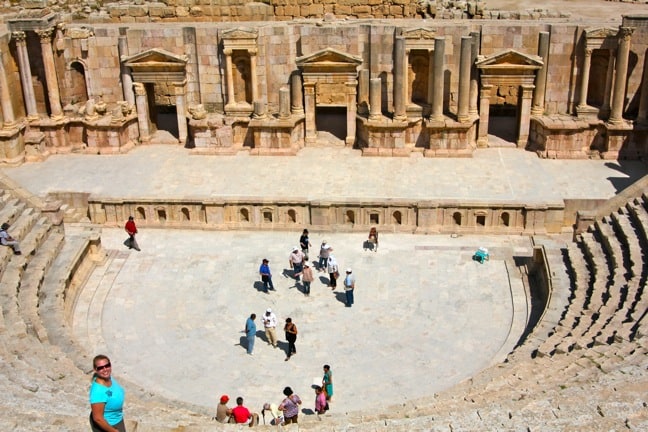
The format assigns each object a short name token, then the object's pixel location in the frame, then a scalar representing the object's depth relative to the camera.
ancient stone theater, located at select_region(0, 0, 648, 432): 23.27
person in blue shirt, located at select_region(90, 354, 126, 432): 11.12
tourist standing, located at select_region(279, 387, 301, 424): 16.59
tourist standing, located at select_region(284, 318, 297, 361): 19.88
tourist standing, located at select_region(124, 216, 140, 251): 24.97
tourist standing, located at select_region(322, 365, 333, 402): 17.90
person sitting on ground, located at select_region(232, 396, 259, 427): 16.38
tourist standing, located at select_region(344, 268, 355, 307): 21.84
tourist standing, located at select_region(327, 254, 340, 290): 22.81
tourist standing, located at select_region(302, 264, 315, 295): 22.31
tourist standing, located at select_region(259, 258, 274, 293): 22.50
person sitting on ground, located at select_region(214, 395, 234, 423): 16.38
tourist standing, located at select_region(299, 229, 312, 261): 24.20
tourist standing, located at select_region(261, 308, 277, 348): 20.23
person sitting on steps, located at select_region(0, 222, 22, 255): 22.10
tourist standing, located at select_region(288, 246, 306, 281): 23.06
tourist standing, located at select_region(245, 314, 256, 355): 19.94
